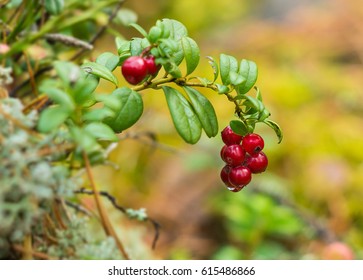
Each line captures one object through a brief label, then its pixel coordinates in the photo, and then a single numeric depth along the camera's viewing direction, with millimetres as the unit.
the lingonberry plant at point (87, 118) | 313
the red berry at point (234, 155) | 345
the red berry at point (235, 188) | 348
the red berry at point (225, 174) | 352
